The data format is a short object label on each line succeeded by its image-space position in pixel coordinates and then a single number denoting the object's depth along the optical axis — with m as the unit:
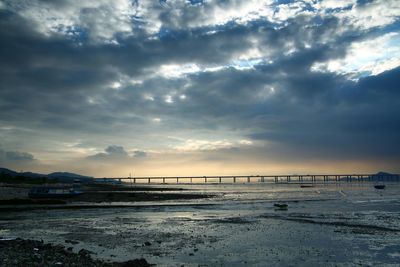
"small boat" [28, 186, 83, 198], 62.38
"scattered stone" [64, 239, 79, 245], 21.16
